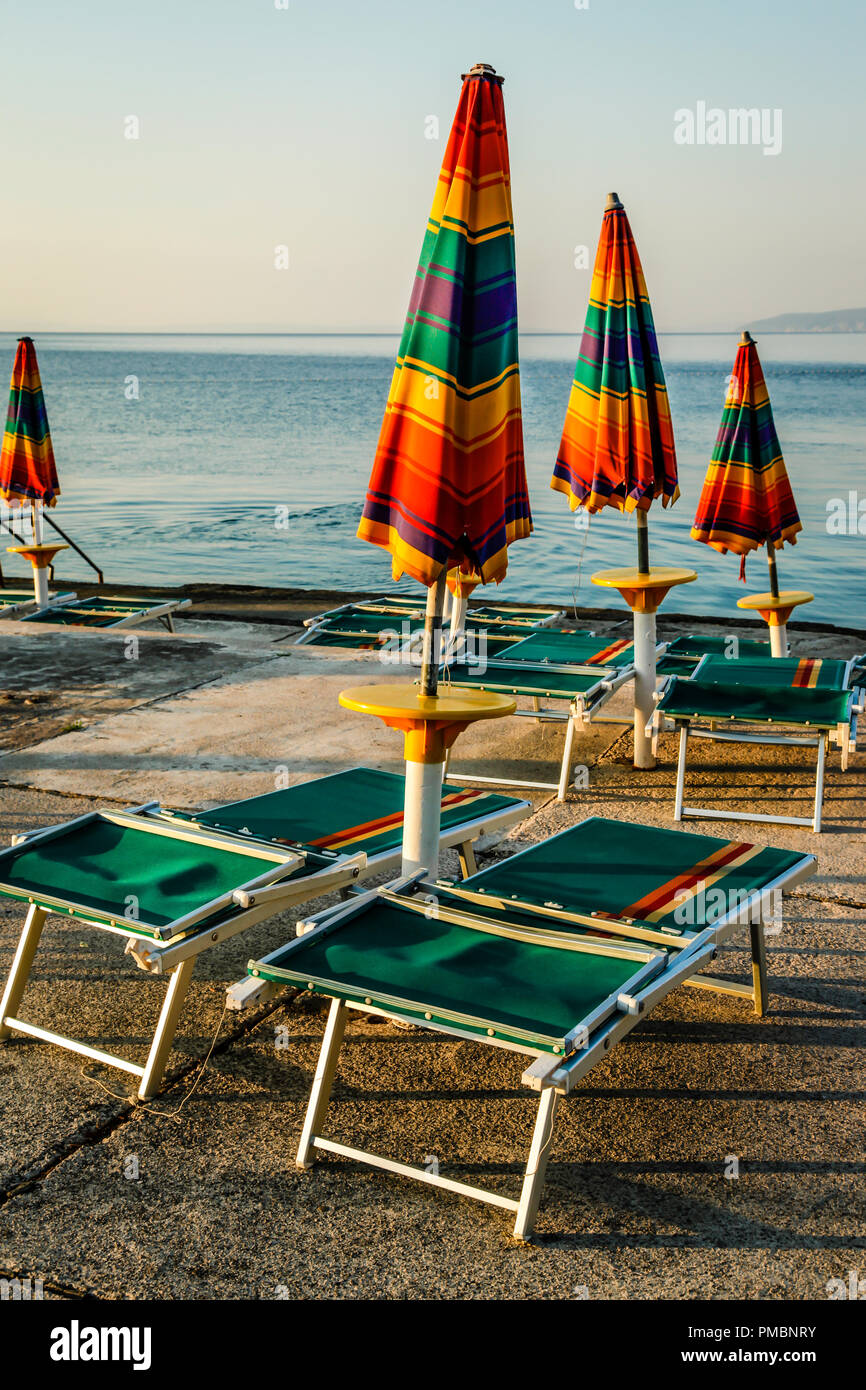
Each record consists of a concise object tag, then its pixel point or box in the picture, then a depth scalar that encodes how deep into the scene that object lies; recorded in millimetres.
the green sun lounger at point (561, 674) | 6629
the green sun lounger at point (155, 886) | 3549
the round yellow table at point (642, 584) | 6727
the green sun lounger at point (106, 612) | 10705
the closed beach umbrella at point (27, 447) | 11000
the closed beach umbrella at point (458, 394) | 3572
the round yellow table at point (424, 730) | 3859
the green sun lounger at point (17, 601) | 11391
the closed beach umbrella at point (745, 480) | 7523
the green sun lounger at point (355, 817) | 4387
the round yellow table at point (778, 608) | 7816
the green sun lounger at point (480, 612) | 10352
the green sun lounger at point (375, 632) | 9633
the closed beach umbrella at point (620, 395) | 6305
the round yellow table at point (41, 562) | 11320
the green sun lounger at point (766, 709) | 6066
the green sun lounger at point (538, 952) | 3033
